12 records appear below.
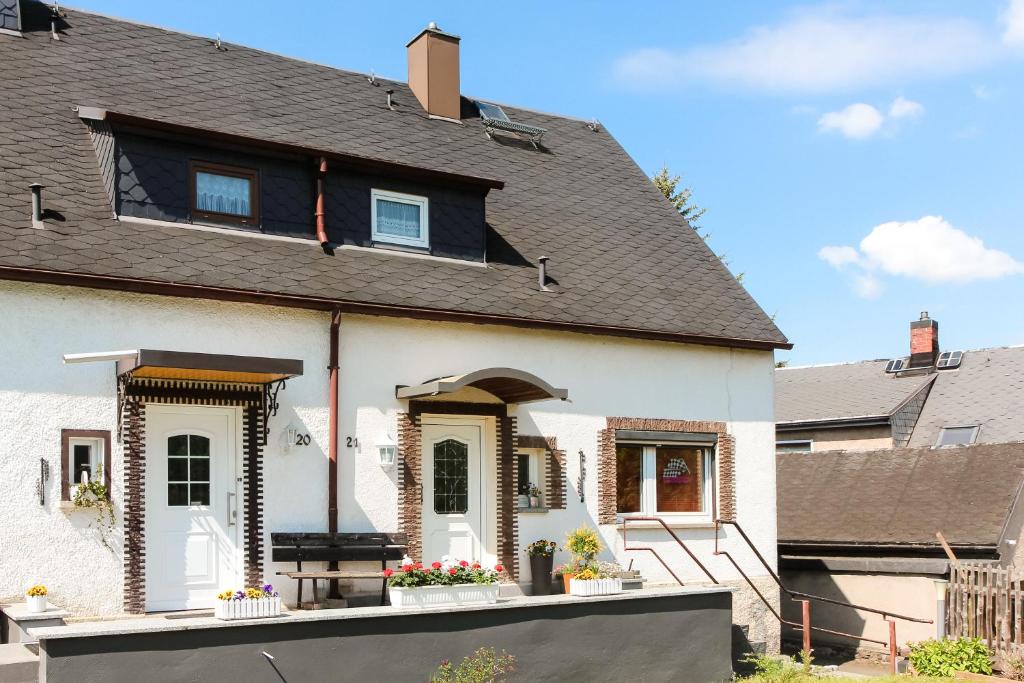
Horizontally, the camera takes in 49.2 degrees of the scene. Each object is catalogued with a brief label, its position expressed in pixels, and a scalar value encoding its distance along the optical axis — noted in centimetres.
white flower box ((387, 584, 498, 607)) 1190
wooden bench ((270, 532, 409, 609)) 1291
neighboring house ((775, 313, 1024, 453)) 2761
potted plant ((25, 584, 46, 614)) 1088
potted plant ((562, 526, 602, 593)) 1454
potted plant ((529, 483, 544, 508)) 1540
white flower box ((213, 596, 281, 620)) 1070
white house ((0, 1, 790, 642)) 1209
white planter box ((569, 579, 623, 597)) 1363
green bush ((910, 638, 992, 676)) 1561
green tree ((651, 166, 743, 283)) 3766
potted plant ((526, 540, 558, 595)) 1484
